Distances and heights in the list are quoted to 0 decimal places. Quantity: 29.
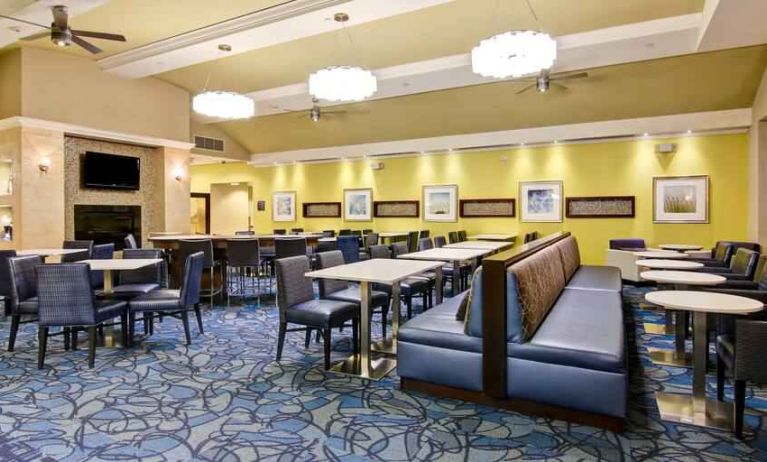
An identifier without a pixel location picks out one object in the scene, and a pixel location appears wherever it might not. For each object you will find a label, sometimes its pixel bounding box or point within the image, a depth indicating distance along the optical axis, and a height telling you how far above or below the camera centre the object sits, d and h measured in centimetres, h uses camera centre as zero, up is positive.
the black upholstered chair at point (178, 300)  423 -75
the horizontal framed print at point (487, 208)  994 +30
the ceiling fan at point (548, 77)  649 +208
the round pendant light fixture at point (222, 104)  586 +153
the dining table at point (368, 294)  345 -61
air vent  1093 +192
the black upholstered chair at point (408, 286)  489 -71
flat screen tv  854 +96
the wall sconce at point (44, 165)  755 +93
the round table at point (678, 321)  361 -86
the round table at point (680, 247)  745 -43
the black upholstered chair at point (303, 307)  360 -71
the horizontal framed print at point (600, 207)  889 +30
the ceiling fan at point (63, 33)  489 +206
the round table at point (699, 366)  275 -94
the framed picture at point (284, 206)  1273 +43
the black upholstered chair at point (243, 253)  629 -44
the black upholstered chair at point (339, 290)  420 -67
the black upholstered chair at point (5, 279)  505 -66
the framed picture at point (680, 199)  834 +42
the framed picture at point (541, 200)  945 +45
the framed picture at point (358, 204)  1161 +44
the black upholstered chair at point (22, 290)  405 -64
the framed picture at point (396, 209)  1105 +30
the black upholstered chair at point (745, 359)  247 -75
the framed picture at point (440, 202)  1058 +45
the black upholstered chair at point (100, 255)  575 -44
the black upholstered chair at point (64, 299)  371 -64
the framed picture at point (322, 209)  1209 +32
